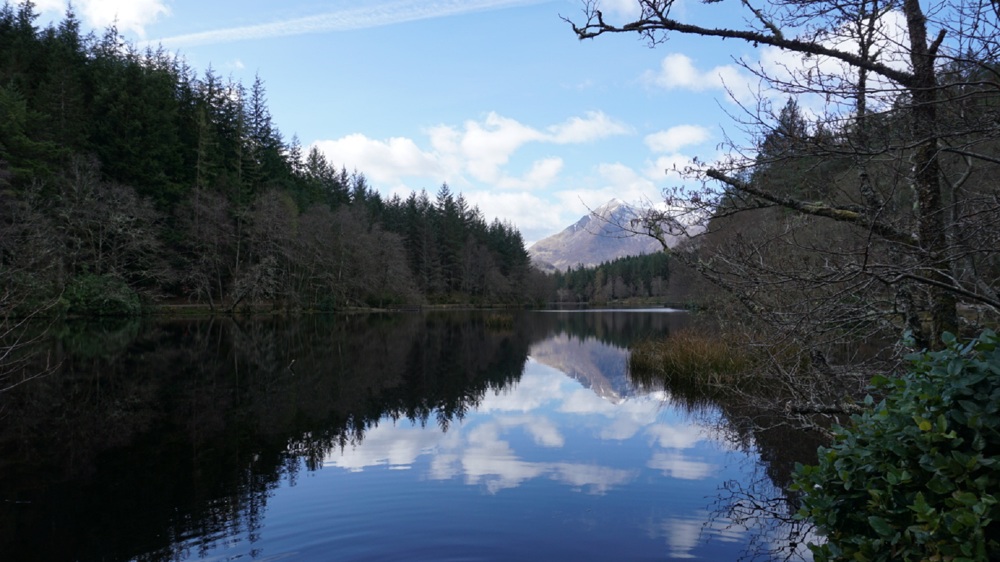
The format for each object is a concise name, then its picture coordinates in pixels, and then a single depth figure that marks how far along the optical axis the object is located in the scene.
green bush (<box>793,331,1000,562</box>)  2.66
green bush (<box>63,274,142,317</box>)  34.25
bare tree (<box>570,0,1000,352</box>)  3.31
